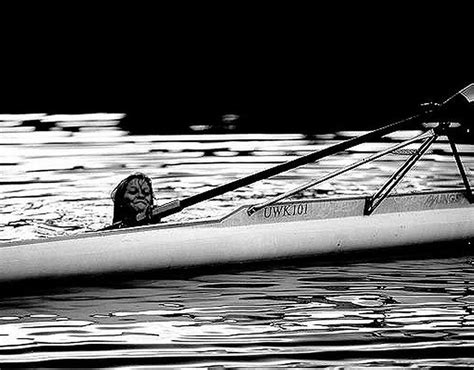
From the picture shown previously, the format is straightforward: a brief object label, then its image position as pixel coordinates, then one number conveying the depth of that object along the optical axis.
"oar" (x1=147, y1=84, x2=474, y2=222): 10.46
